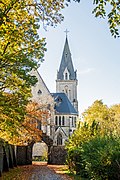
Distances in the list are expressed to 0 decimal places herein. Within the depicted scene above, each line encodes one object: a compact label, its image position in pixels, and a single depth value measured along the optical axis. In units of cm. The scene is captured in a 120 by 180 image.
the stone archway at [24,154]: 2845
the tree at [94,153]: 881
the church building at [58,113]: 4734
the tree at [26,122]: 922
